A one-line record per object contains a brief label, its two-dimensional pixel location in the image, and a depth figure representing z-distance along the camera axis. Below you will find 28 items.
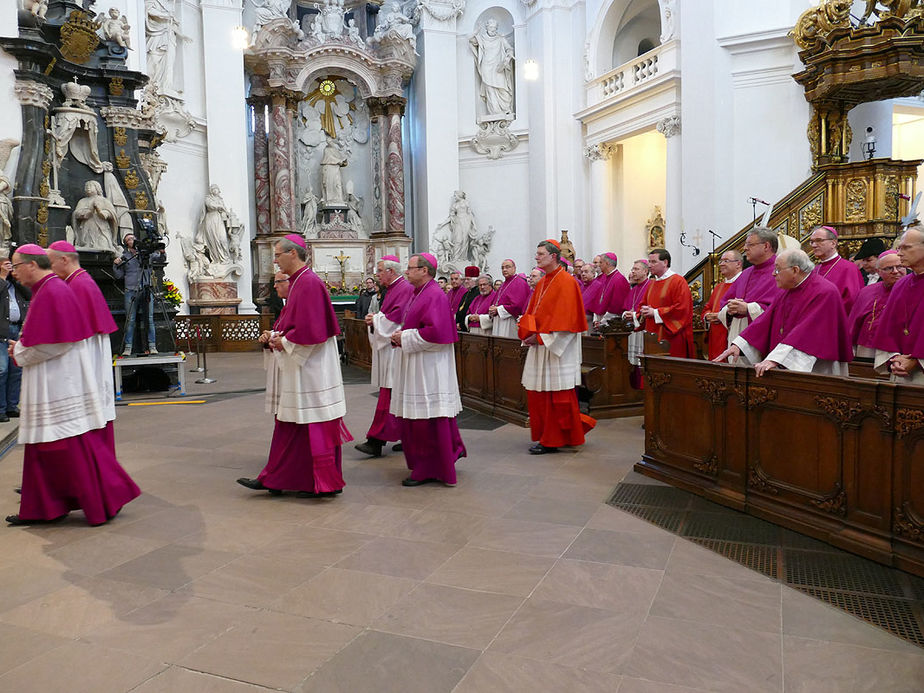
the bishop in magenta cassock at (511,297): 9.61
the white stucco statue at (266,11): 19.70
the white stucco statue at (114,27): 11.31
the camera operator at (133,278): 10.16
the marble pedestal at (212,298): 17.61
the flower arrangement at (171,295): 12.69
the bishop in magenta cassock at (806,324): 4.50
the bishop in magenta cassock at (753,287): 5.84
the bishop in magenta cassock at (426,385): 5.57
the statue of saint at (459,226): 20.97
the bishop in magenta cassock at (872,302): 5.16
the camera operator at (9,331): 7.63
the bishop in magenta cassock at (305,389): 5.05
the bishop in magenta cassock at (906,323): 4.09
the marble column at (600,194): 18.84
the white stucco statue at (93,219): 10.56
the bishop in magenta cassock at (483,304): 10.65
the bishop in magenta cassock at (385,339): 6.25
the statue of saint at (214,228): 17.80
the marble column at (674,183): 15.53
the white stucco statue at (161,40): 16.61
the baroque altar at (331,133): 20.05
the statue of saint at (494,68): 20.77
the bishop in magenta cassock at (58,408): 4.55
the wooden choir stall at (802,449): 3.75
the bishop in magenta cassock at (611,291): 9.12
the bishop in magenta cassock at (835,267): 6.04
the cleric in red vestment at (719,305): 6.68
